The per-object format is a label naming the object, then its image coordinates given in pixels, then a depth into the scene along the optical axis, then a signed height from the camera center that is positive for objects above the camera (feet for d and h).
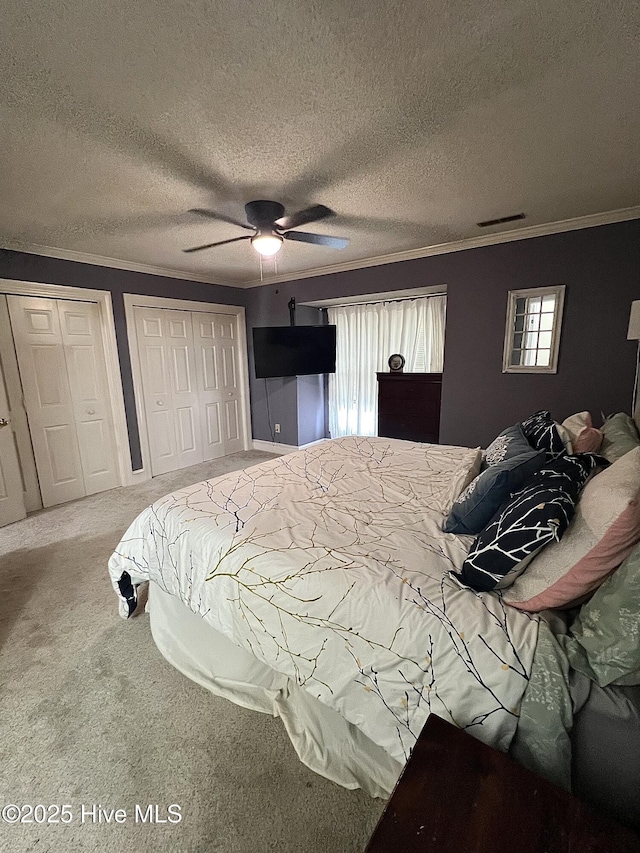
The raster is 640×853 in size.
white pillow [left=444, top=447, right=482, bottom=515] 5.74 -1.98
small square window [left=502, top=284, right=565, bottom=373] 10.11 +0.84
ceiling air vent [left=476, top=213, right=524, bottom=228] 9.06 +3.58
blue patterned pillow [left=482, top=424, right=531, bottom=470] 5.59 -1.43
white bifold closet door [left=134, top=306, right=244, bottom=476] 13.97 -0.89
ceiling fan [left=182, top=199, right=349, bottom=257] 7.68 +3.01
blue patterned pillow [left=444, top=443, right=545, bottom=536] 4.59 -1.70
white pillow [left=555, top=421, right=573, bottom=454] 5.56 -1.25
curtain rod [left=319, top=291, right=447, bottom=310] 14.49 +2.53
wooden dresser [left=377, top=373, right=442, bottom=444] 13.17 -1.71
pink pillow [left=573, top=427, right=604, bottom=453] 5.76 -1.34
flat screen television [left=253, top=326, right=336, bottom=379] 14.39 +0.50
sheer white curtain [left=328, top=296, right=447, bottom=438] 14.57 +0.59
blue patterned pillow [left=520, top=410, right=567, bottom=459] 5.48 -1.26
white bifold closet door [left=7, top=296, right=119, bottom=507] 11.09 -0.93
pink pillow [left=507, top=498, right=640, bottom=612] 3.05 -1.83
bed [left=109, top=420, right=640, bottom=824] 3.09 -2.73
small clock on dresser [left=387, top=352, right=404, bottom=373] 15.16 -0.05
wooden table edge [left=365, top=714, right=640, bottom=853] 2.12 -2.84
